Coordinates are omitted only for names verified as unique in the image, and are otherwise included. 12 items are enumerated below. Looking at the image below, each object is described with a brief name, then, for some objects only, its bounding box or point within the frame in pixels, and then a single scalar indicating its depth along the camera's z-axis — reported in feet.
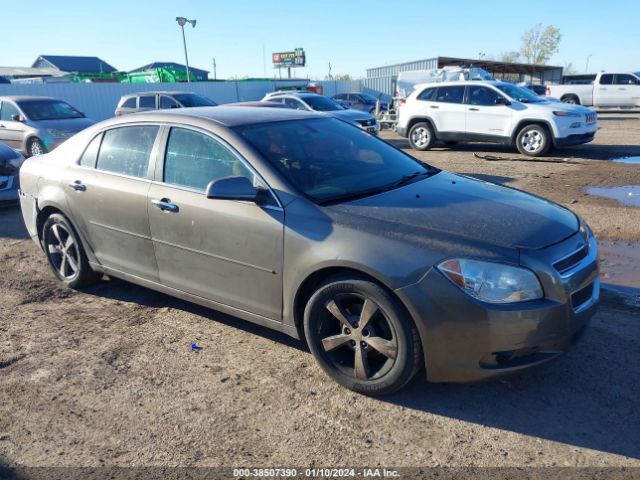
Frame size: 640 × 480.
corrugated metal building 124.49
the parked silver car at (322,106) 52.01
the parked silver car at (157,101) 53.93
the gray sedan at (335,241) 9.37
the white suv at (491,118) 40.22
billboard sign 214.28
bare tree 250.49
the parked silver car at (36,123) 41.34
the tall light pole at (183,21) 104.01
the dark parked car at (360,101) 90.21
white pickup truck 85.61
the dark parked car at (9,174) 27.78
